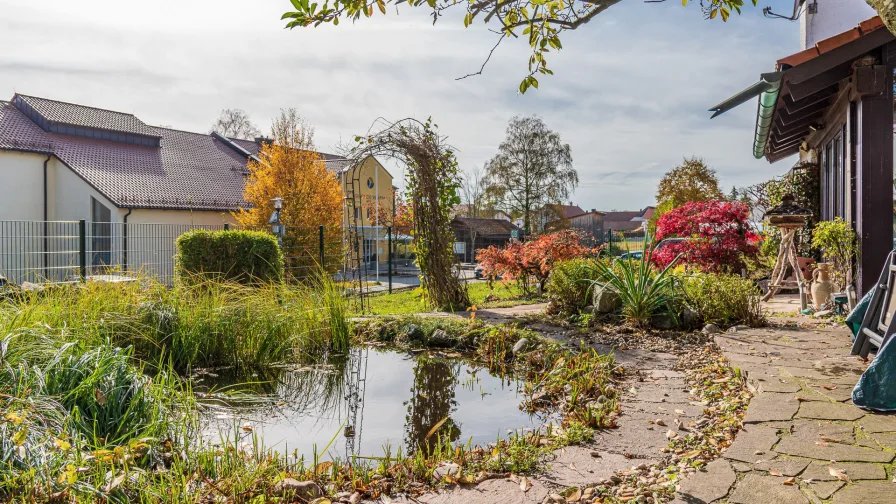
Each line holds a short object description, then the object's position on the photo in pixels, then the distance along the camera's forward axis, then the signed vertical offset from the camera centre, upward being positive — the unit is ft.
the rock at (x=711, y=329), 19.29 -2.68
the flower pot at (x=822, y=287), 22.18 -1.55
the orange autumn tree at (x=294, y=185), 59.98 +6.64
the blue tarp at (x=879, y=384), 8.60 -2.02
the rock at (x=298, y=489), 8.36 -3.37
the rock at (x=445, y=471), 9.14 -3.46
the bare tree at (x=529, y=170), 108.27 +14.13
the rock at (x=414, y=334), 21.08 -3.00
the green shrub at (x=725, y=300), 20.08 -1.86
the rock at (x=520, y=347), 18.33 -3.03
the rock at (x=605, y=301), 21.77 -1.97
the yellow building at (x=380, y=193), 94.68 +9.97
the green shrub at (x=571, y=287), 23.27 -1.54
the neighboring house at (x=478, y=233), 112.12 +2.96
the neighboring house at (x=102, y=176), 60.95 +8.71
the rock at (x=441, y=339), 20.53 -3.10
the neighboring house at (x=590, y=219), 208.25 +10.34
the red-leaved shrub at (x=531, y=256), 32.76 -0.46
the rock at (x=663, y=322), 20.58 -2.59
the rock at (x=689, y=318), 20.54 -2.45
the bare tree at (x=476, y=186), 109.70 +11.41
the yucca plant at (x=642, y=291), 20.71 -1.56
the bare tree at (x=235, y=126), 110.63 +23.25
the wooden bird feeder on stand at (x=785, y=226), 25.88 +0.87
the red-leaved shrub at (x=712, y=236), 28.55 +0.50
